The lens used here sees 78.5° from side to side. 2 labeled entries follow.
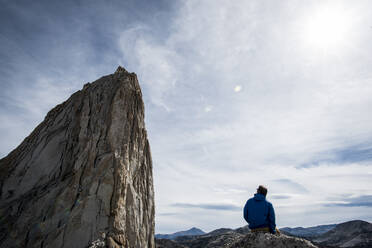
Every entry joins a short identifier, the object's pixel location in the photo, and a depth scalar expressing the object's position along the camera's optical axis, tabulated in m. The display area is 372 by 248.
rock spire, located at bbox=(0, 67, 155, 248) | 10.47
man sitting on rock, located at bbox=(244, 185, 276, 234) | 7.35
